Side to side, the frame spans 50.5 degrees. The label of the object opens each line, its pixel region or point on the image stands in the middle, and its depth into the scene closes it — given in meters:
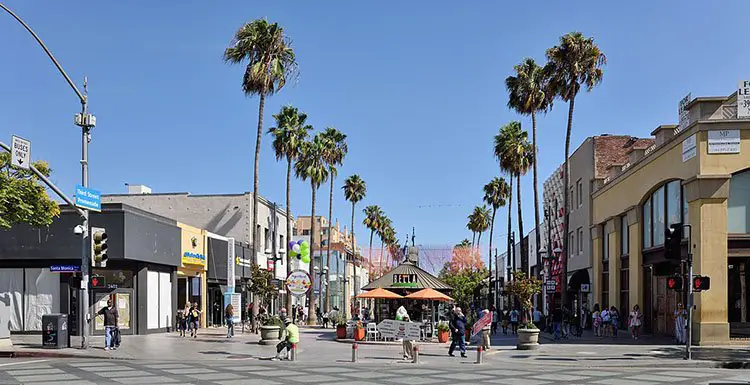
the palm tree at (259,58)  40.22
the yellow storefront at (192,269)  42.31
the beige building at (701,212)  29.36
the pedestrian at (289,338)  24.62
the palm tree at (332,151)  63.31
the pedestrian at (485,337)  29.17
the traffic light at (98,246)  26.98
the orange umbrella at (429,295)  36.64
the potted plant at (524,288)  38.23
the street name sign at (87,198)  26.25
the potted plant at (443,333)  34.66
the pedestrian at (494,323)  47.41
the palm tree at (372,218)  105.56
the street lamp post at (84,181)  27.31
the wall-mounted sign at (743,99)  29.17
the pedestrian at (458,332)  26.93
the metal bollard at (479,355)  23.97
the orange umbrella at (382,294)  37.12
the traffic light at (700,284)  24.67
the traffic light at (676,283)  24.83
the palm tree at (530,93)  46.25
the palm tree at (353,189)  83.81
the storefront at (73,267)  34.62
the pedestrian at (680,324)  30.69
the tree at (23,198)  27.52
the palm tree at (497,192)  79.69
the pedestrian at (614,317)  36.84
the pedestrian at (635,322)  34.81
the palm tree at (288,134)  51.88
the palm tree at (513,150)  56.78
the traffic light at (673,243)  24.66
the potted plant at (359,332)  34.78
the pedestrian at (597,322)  38.67
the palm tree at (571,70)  41.09
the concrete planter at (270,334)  32.28
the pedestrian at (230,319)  35.71
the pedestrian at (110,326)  27.94
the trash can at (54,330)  27.61
